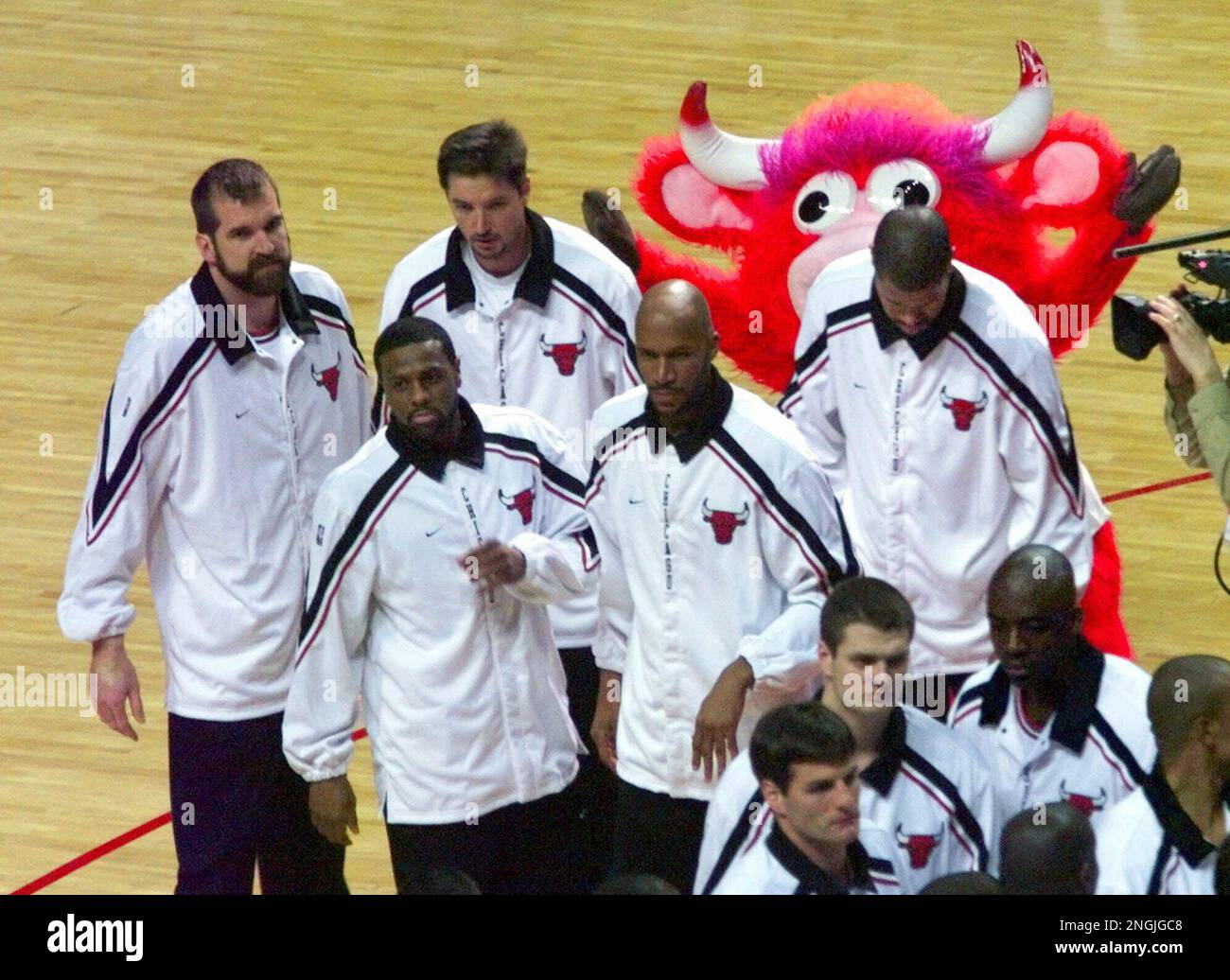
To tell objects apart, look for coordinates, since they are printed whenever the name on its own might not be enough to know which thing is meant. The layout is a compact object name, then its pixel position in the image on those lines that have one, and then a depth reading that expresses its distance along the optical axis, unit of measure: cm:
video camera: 954
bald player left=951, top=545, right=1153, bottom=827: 877
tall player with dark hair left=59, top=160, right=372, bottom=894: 981
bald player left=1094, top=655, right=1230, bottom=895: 812
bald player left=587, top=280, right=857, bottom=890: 920
